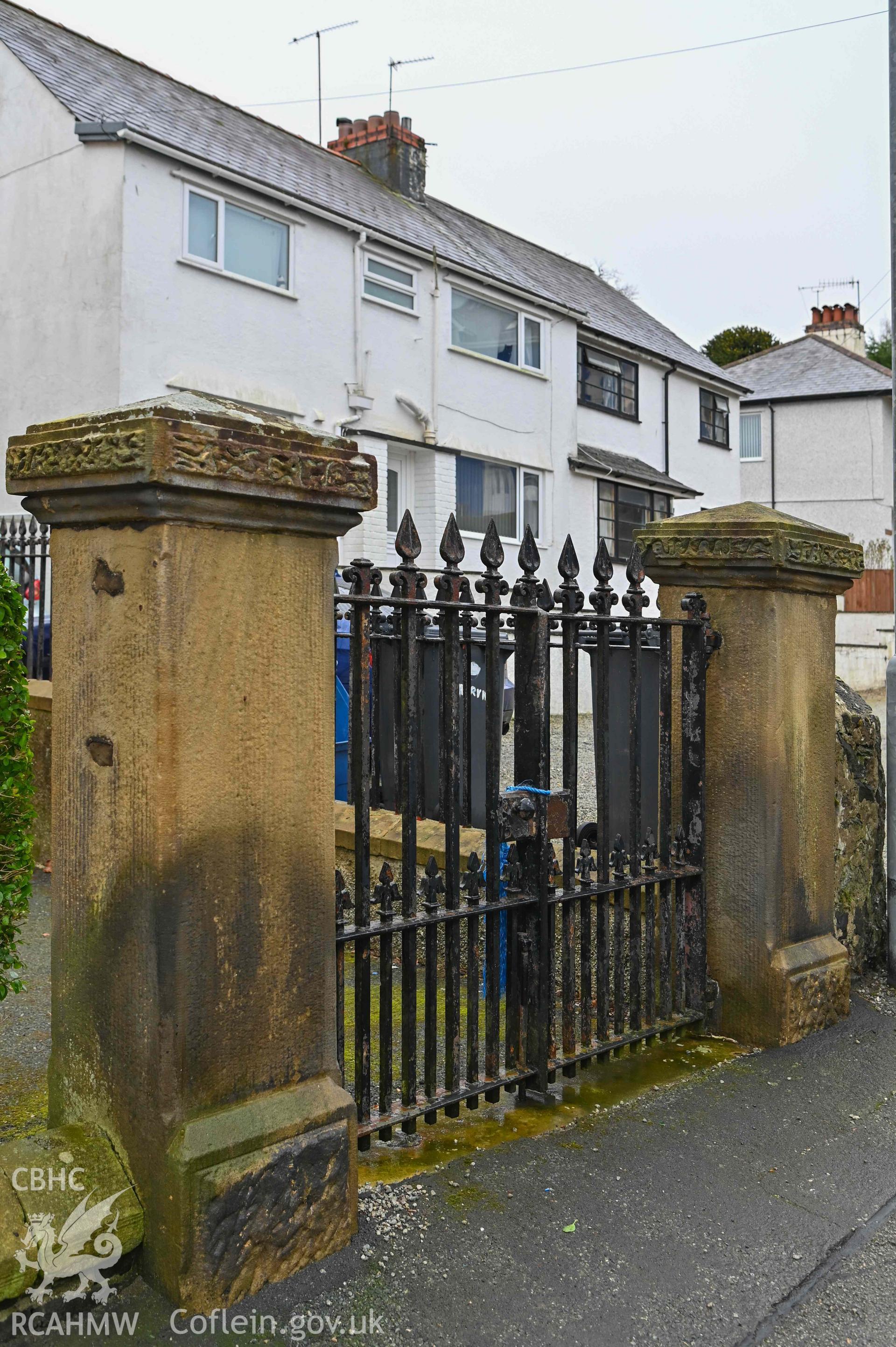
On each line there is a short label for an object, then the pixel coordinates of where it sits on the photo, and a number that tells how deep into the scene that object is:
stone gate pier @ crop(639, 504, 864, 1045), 4.52
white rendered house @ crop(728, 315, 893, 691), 33.16
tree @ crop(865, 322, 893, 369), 50.97
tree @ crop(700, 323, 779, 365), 50.88
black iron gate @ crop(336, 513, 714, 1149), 3.41
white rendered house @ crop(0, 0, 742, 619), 13.70
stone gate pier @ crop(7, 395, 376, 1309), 2.61
